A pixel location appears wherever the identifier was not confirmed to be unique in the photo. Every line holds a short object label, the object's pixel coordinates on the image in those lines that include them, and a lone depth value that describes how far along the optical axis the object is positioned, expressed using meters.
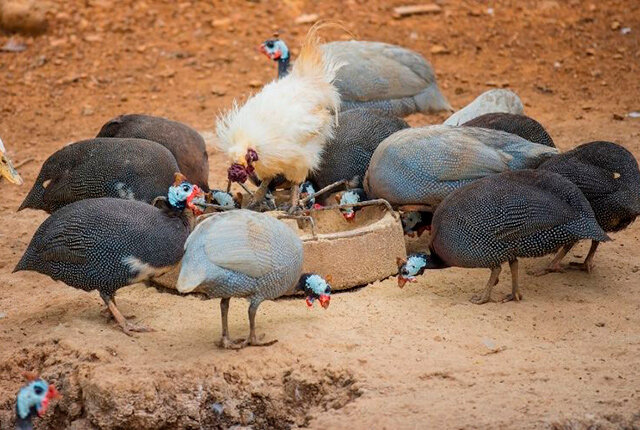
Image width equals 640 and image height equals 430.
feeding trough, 12.45
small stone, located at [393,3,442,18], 22.17
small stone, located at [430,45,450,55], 21.19
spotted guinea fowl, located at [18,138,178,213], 13.38
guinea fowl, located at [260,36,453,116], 16.61
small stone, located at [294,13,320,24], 22.03
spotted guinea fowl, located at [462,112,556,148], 14.52
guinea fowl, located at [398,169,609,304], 11.83
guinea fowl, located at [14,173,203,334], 11.29
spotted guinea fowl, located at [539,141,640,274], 12.64
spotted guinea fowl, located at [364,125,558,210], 13.33
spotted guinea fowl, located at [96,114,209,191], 14.70
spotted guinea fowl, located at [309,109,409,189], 14.52
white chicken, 13.15
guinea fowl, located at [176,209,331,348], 10.68
